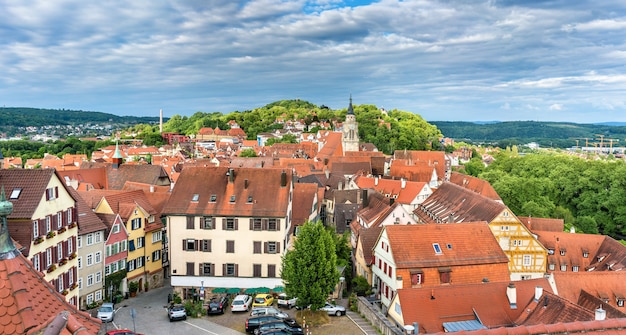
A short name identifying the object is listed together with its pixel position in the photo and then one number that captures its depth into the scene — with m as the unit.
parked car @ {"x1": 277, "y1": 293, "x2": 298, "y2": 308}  39.22
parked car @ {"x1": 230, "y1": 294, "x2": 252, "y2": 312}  37.62
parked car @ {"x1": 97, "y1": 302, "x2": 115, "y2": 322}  35.50
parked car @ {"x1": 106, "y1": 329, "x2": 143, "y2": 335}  29.81
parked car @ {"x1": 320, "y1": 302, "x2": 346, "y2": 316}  37.53
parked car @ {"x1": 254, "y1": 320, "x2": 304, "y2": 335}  31.99
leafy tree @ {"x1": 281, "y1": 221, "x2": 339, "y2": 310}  34.81
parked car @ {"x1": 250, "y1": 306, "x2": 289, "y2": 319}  35.38
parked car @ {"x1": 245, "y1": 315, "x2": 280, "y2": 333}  33.41
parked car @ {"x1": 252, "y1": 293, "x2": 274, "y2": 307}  38.38
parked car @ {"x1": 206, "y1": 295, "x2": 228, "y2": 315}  37.31
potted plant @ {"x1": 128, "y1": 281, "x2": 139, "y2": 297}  42.69
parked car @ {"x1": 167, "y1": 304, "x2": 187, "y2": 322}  36.16
